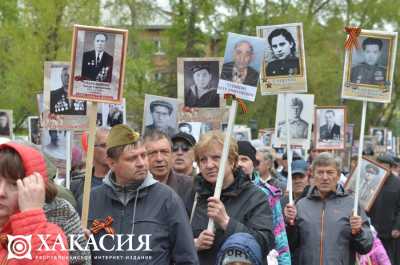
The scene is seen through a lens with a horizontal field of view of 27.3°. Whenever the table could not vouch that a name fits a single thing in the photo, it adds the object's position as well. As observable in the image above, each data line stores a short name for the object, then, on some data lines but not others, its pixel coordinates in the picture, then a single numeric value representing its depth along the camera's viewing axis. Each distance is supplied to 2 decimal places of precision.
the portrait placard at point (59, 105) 8.77
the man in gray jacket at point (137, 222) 4.52
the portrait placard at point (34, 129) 14.56
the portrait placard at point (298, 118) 12.37
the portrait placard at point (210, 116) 9.80
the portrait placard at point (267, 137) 17.85
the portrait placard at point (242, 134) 17.02
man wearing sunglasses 7.59
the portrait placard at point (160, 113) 10.27
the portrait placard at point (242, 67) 5.70
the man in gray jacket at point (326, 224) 6.71
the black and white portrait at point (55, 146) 11.32
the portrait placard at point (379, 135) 31.82
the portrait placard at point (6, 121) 15.08
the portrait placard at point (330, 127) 13.93
